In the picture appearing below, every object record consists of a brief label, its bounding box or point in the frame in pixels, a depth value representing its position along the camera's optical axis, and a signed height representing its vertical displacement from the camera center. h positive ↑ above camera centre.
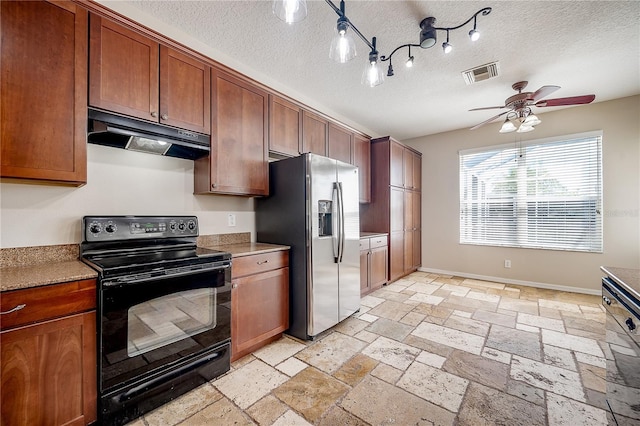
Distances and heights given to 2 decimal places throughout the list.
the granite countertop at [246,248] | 2.23 -0.32
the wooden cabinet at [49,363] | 1.21 -0.73
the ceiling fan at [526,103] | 2.71 +1.20
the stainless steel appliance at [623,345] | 1.17 -0.64
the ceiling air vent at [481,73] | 2.82 +1.55
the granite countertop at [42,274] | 1.24 -0.32
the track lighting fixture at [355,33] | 1.36 +1.09
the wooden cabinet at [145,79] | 1.72 +0.98
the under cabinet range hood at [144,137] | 1.73 +0.56
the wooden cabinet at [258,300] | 2.17 -0.77
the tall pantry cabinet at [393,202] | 4.38 +0.19
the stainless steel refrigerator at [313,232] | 2.50 -0.19
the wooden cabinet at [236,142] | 2.32 +0.67
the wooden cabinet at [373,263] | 3.75 -0.74
